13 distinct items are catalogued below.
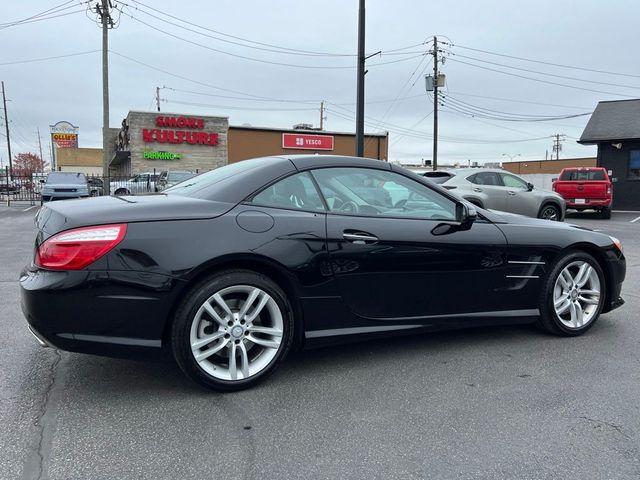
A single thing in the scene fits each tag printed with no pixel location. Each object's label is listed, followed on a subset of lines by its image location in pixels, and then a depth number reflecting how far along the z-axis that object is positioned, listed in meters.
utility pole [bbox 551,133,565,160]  82.31
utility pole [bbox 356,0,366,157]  12.29
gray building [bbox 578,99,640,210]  21.55
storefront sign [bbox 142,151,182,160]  31.00
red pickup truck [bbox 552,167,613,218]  16.67
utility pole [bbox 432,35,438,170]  29.25
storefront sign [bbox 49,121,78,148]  75.81
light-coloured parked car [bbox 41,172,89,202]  20.40
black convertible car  2.89
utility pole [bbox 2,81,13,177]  55.16
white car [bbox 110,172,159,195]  21.38
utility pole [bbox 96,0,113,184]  21.52
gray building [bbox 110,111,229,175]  30.91
